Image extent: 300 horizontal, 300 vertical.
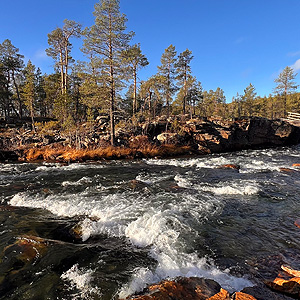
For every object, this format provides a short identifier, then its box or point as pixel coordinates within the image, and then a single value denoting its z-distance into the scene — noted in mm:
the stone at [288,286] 3330
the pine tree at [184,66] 42688
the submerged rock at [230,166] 15055
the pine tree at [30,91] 29031
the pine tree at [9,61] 36406
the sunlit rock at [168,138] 25672
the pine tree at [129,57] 19719
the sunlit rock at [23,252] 3935
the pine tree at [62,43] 29308
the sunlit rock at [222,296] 2995
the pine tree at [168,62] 40656
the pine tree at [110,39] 19609
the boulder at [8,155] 19828
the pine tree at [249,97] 55594
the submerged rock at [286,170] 13190
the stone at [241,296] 2996
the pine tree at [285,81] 56844
